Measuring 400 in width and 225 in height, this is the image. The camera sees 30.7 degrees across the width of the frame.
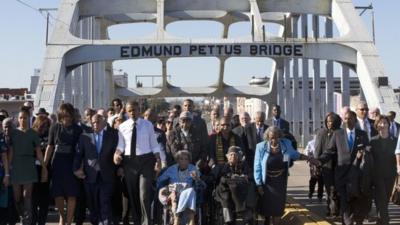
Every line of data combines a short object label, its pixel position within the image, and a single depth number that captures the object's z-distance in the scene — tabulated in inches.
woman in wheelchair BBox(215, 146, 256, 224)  368.8
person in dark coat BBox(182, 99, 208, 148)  411.8
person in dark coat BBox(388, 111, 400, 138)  451.7
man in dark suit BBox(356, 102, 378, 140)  414.3
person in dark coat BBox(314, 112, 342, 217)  406.0
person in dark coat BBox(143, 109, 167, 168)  402.3
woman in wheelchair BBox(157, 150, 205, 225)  363.6
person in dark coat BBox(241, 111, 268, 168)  434.6
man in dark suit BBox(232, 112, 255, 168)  431.5
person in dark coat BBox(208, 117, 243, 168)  406.9
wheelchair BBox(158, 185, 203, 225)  364.8
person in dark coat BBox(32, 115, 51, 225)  399.5
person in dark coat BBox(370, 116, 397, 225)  386.6
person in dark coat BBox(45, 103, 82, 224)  386.6
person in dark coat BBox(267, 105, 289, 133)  493.7
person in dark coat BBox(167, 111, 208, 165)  406.3
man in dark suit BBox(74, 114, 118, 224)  383.9
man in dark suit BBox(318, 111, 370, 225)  384.8
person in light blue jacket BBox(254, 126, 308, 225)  378.9
